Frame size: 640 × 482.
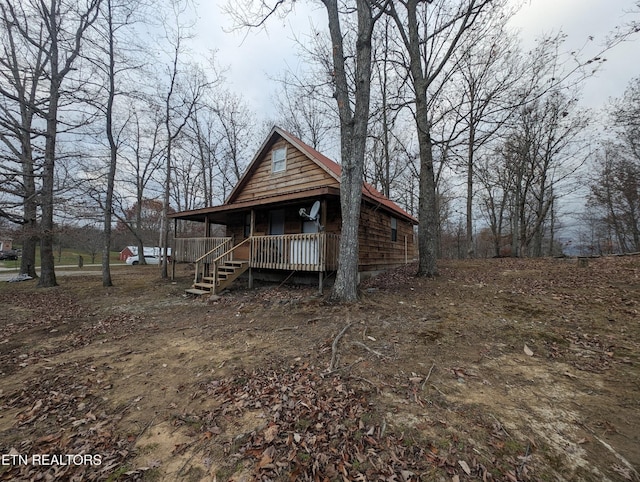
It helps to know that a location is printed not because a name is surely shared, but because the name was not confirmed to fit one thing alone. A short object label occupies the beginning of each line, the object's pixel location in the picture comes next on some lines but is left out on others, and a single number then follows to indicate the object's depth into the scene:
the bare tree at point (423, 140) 8.95
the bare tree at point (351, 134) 6.32
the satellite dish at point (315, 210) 8.59
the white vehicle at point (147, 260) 28.96
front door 11.59
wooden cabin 8.69
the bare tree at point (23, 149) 7.86
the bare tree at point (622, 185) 12.33
